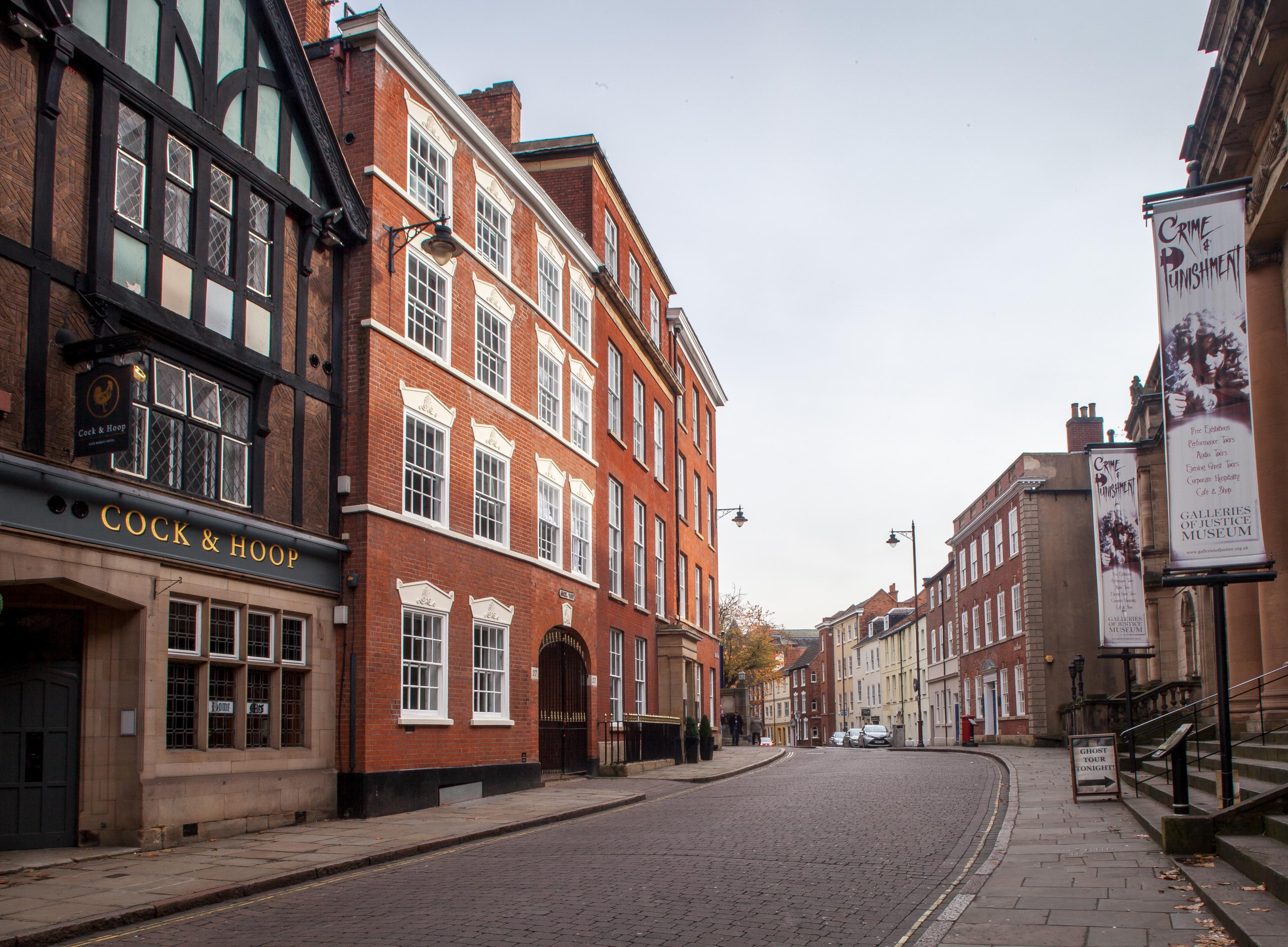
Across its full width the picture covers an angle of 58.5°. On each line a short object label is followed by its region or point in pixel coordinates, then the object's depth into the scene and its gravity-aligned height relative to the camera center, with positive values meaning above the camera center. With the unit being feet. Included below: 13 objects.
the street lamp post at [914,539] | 163.22 +12.88
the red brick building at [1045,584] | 140.46 +5.68
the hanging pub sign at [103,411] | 38.37 +7.83
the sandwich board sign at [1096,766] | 54.03 -6.44
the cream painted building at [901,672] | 240.73 -8.79
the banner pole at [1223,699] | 34.04 -2.12
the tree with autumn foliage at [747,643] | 243.40 -1.65
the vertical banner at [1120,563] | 64.08 +3.64
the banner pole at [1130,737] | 57.16 -5.44
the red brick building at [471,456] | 56.49 +10.85
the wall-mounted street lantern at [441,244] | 51.98 +17.92
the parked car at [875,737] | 203.51 -18.37
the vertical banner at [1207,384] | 35.37 +7.64
